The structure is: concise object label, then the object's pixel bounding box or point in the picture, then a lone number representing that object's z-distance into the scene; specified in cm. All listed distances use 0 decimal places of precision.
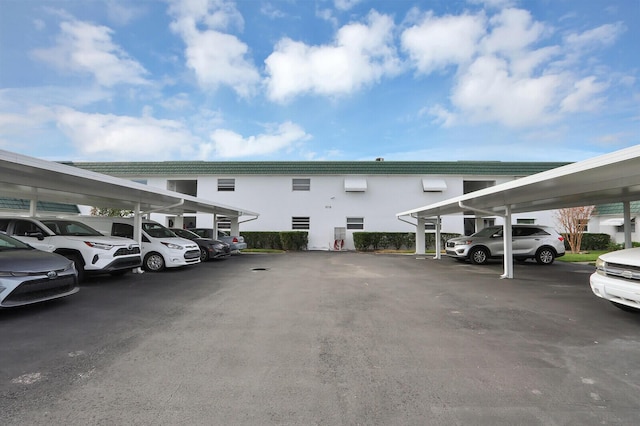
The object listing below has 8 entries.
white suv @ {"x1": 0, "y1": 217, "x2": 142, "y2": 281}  780
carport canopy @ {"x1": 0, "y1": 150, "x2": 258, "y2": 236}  603
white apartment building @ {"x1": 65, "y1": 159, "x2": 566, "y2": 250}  2259
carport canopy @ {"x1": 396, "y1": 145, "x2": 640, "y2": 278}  544
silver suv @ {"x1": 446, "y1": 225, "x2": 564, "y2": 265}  1331
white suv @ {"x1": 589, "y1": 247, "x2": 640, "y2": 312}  482
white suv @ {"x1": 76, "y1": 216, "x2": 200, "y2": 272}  1054
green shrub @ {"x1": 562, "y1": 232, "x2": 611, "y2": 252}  2206
